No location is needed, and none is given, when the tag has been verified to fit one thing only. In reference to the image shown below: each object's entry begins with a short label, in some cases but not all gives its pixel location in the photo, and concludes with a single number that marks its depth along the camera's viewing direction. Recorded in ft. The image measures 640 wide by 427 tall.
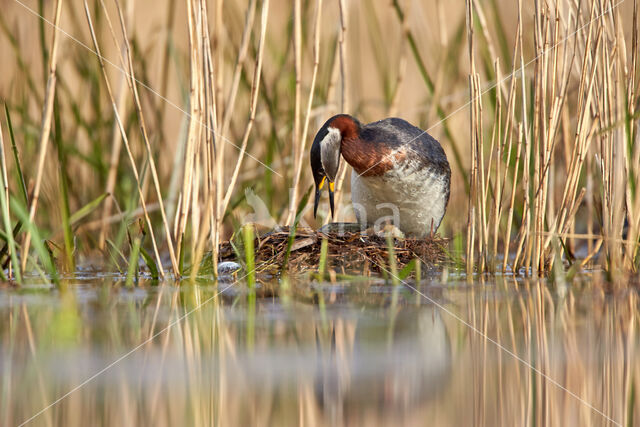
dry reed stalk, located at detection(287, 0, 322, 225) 32.96
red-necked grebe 36.42
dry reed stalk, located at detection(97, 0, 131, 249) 37.99
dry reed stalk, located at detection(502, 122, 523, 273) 32.60
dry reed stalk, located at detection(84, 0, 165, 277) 28.78
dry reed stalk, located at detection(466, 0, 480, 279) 31.17
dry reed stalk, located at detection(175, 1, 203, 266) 30.12
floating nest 34.45
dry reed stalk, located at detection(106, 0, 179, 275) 29.55
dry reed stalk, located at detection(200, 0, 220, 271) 29.86
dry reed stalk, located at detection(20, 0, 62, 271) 28.35
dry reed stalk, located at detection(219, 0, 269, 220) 30.83
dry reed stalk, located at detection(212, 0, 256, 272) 30.60
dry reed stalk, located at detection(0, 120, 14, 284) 28.78
